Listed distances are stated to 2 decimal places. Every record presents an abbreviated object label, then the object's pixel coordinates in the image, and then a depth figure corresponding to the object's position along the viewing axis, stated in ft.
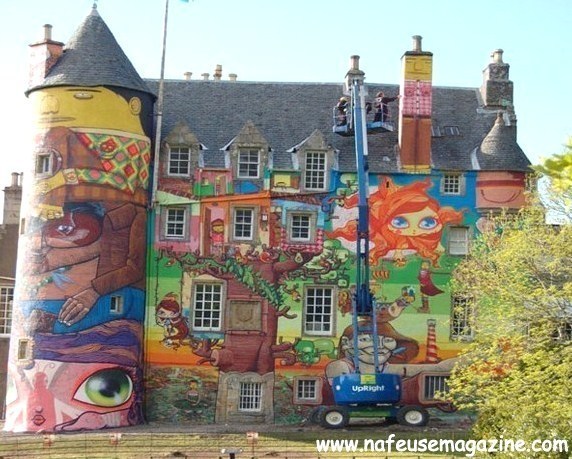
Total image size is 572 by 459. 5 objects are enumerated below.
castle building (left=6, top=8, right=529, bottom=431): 122.21
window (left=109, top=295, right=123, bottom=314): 122.93
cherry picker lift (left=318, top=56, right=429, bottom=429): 116.06
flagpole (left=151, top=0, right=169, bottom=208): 130.93
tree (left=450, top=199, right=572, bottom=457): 83.71
